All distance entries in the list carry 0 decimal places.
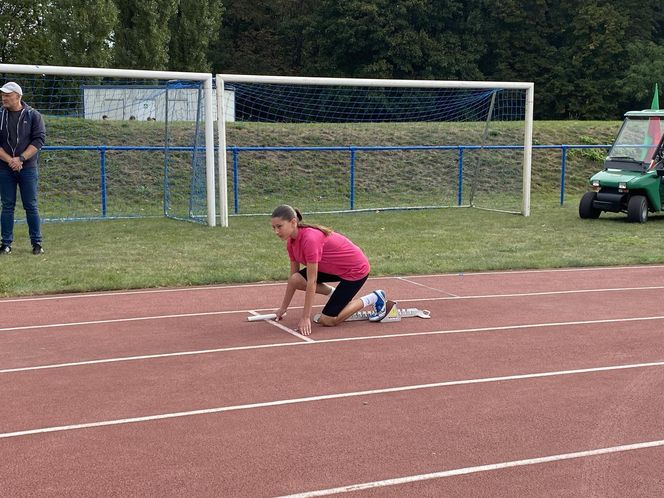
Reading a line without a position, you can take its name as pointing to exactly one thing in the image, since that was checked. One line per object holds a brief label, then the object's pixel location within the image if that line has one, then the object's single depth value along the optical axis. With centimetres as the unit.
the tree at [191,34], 4384
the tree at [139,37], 3884
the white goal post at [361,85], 1611
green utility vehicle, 1741
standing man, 1232
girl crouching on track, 803
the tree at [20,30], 4538
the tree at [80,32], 3316
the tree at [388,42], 5034
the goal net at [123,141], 1684
